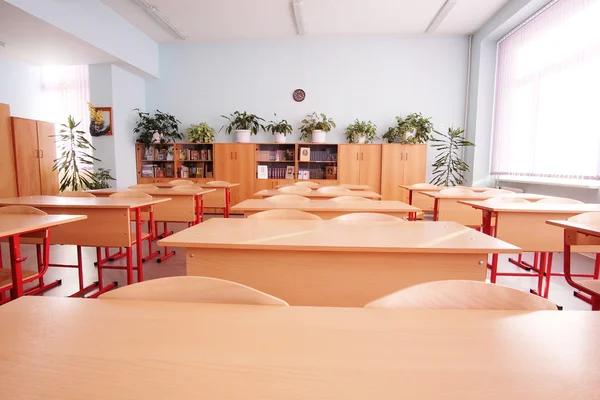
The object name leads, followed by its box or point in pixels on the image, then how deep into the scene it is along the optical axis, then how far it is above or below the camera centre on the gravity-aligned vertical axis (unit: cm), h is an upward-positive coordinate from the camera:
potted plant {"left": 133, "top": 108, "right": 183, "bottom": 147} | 652 +68
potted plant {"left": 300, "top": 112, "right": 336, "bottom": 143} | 650 +75
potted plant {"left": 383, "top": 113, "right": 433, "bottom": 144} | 631 +69
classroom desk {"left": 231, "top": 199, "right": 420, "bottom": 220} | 255 -34
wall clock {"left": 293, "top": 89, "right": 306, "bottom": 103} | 689 +145
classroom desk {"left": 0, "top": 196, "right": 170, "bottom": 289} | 256 -51
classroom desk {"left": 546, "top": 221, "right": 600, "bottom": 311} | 173 -40
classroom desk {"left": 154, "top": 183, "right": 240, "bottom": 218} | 490 -53
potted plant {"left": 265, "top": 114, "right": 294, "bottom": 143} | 662 +68
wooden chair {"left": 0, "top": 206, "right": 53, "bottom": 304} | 182 -66
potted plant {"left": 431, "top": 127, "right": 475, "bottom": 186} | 616 +6
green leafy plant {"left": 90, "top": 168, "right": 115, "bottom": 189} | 578 -30
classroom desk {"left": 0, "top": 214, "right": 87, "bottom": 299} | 173 -37
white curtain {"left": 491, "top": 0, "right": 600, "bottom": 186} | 392 +97
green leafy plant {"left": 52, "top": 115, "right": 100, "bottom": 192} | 518 -22
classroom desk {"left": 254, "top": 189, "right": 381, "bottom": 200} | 369 -35
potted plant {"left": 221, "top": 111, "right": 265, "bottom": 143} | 669 +80
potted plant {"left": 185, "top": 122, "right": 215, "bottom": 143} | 666 +59
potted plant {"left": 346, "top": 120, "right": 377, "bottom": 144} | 648 +63
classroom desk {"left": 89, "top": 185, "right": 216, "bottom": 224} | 369 -52
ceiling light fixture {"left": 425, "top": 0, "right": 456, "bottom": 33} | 520 +253
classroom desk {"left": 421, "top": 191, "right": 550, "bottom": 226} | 371 -52
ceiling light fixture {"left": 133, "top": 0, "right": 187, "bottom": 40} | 516 +248
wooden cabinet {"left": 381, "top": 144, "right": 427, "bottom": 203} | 636 -5
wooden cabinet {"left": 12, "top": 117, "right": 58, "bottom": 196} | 574 +8
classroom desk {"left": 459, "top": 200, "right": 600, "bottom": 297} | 252 -47
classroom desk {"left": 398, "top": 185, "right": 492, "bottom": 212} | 462 -48
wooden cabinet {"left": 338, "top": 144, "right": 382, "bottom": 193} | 644 -1
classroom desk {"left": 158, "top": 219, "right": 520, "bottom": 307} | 142 -43
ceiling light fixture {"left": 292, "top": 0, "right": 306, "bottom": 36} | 520 +252
